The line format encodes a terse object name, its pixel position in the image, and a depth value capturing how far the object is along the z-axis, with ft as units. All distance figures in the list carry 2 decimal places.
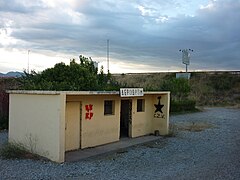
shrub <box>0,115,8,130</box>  37.26
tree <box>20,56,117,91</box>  32.39
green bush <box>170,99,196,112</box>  64.20
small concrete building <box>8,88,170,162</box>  20.80
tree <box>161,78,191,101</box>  75.08
